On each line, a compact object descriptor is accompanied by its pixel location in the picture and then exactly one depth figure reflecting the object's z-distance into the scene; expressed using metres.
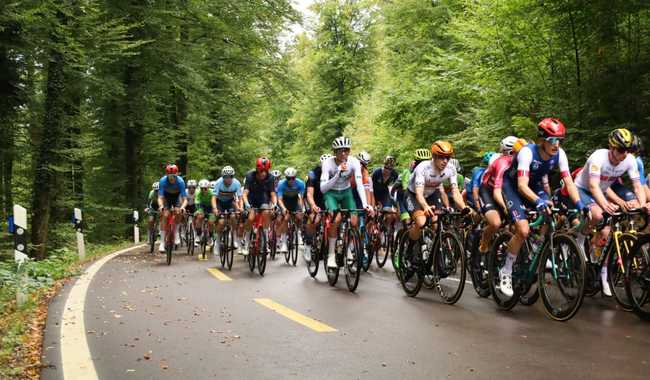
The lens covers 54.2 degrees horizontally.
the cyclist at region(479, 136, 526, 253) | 7.52
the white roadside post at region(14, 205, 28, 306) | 9.17
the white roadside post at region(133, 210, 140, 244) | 23.59
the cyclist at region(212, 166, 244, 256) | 14.18
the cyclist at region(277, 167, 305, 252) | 13.84
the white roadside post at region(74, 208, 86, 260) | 14.77
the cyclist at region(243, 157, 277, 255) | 12.86
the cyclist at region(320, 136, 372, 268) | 9.71
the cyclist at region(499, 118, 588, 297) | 7.07
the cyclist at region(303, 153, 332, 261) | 10.75
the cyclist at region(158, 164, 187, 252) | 14.43
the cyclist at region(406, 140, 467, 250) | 8.45
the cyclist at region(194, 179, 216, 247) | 15.59
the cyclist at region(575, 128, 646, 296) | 7.25
